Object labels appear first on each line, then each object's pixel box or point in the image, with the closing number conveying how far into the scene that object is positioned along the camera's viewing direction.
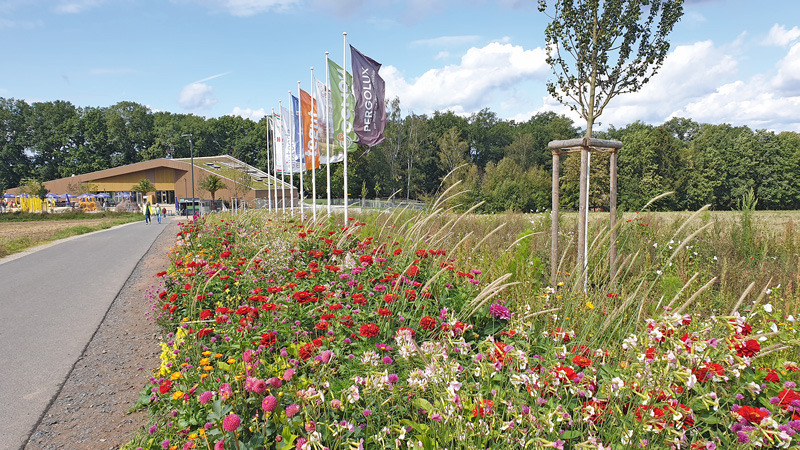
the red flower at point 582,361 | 2.07
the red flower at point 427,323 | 2.70
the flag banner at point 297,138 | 16.46
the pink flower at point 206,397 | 2.09
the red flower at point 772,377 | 2.07
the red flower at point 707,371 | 1.87
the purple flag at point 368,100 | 11.02
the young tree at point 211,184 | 53.88
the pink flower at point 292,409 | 1.87
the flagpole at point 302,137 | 15.16
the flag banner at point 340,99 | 11.83
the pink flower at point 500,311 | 3.13
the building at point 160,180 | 64.38
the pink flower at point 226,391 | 2.18
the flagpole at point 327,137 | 12.89
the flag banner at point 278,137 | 20.06
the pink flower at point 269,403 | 1.90
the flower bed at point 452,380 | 1.89
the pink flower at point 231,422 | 1.76
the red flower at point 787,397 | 1.87
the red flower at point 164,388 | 2.58
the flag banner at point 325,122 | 13.11
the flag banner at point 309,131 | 14.90
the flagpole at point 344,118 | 11.83
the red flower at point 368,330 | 2.51
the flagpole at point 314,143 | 14.73
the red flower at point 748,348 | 1.93
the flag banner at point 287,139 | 17.54
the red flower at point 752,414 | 1.71
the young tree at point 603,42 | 14.70
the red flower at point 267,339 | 2.72
